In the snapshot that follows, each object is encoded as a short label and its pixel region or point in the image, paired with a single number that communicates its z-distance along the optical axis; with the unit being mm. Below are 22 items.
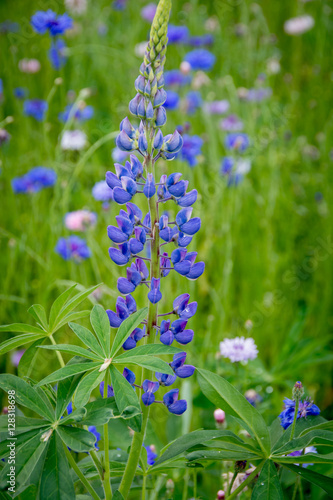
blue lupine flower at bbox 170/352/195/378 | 855
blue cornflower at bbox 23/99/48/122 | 2975
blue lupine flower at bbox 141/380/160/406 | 830
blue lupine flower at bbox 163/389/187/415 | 874
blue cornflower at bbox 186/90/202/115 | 2715
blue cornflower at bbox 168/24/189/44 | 2982
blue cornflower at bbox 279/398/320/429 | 934
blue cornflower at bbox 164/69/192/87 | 2818
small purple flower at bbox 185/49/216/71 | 2836
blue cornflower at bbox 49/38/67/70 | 2042
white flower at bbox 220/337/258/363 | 1327
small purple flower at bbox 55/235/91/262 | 2004
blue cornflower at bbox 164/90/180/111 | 2492
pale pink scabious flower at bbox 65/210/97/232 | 1929
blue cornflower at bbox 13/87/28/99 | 2744
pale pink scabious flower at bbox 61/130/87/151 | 2342
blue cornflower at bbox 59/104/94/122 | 2578
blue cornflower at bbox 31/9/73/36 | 1997
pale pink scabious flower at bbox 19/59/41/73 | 2739
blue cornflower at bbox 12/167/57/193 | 2332
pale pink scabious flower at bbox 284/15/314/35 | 3717
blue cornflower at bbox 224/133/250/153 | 2061
